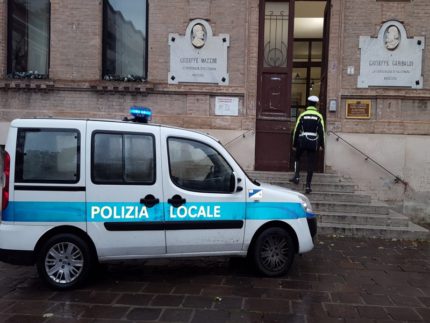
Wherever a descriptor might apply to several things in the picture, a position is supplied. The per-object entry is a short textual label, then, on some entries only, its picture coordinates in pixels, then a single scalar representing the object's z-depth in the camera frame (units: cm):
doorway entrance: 1080
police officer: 940
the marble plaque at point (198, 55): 1067
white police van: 530
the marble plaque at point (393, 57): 1038
